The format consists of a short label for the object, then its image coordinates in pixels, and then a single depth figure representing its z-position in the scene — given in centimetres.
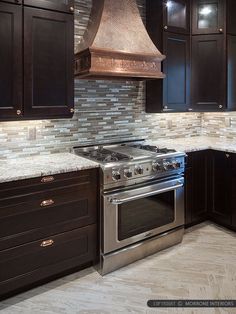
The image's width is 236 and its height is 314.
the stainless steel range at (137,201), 268
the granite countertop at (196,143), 350
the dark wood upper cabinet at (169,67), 350
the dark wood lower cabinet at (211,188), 349
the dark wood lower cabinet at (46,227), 226
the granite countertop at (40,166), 229
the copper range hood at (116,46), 277
